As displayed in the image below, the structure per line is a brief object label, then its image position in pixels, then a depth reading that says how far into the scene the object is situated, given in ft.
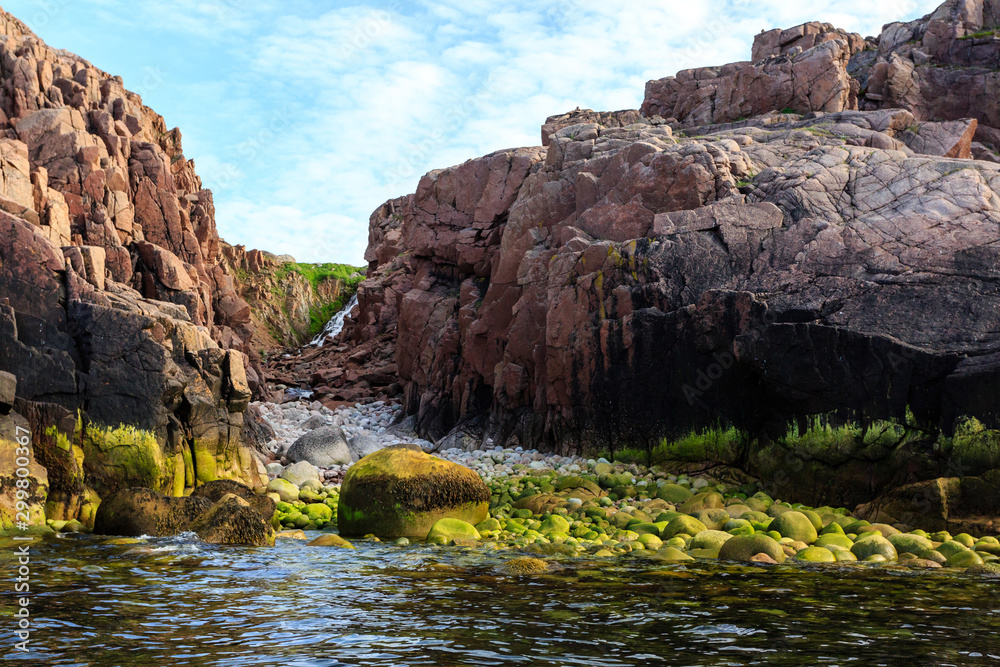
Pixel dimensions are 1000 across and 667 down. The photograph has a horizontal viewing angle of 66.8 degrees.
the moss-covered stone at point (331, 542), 44.48
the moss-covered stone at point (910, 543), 39.32
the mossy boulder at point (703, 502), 52.19
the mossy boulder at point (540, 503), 54.67
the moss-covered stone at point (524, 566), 35.53
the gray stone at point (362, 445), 88.68
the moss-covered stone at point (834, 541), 40.19
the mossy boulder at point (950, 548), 38.40
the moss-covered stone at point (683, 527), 45.06
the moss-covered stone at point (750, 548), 38.04
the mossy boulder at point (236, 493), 49.93
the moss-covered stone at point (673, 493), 56.80
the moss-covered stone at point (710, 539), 41.01
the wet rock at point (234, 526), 42.80
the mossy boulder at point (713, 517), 47.55
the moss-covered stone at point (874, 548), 38.63
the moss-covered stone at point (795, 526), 42.53
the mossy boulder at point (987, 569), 34.68
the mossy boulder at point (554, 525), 47.32
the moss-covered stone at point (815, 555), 37.81
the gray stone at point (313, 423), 104.42
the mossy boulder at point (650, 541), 42.39
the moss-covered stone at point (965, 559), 36.86
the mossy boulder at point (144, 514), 44.55
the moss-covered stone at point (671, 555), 38.75
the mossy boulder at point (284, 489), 60.80
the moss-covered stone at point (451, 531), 46.09
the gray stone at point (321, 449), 80.02
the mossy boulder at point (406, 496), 49.24
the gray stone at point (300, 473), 68.18
